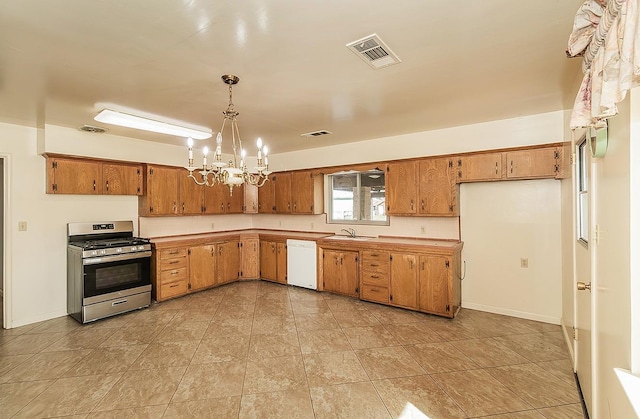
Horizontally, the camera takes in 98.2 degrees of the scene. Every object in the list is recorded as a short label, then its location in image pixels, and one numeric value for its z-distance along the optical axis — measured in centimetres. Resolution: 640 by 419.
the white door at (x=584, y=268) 198
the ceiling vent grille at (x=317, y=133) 432
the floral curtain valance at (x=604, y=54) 97
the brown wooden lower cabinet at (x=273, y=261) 541
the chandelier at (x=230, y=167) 243
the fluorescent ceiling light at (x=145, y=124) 320
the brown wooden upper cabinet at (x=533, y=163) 338
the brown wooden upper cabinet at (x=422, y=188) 402
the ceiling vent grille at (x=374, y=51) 194
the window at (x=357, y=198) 509
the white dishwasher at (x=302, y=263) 502
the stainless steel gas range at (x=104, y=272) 375
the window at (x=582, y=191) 236
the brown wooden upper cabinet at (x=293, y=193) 552
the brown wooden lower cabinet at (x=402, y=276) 372
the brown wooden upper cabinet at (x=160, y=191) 471
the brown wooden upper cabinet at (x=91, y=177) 387
